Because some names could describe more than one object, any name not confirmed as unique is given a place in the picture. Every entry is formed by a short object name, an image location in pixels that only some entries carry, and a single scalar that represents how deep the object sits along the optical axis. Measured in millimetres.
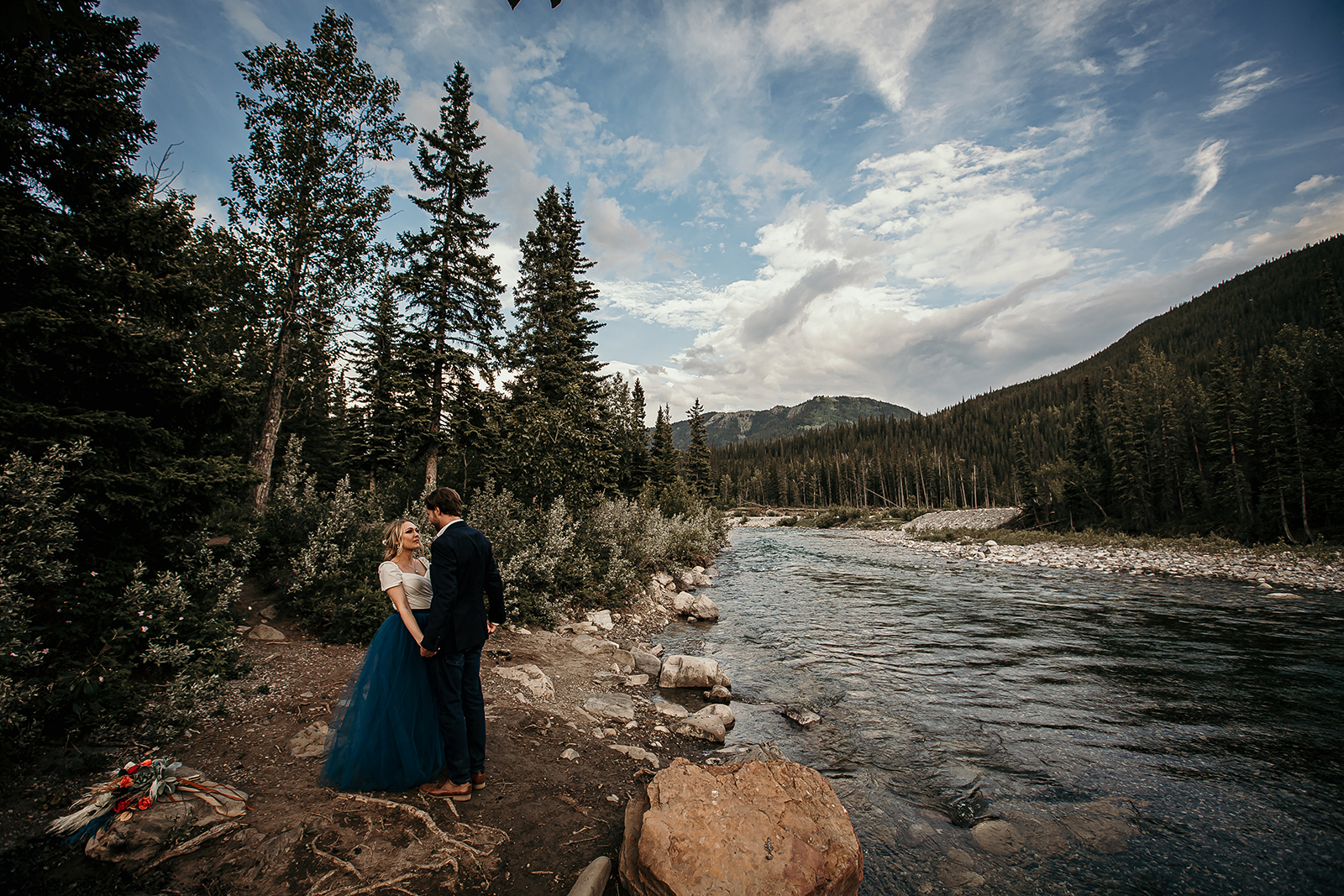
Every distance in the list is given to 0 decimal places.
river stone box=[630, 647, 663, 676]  9258
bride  4309
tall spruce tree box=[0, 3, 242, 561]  5242
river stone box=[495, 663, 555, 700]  7145
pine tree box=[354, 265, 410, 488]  15336
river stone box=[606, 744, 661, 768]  5707
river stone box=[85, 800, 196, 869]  3088
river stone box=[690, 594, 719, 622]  14086
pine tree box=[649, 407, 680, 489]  42281
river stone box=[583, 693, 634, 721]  6984
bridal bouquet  3191
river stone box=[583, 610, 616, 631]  11641
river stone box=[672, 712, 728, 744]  6707
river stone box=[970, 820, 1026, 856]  4578
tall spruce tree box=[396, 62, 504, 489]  16234
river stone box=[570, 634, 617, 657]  9773
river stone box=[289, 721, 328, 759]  4820
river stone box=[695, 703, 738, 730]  7207
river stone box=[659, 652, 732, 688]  8602
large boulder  3291
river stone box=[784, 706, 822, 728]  7286
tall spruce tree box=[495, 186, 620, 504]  13930
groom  4348
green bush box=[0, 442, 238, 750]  4043
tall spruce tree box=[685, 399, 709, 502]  53594
